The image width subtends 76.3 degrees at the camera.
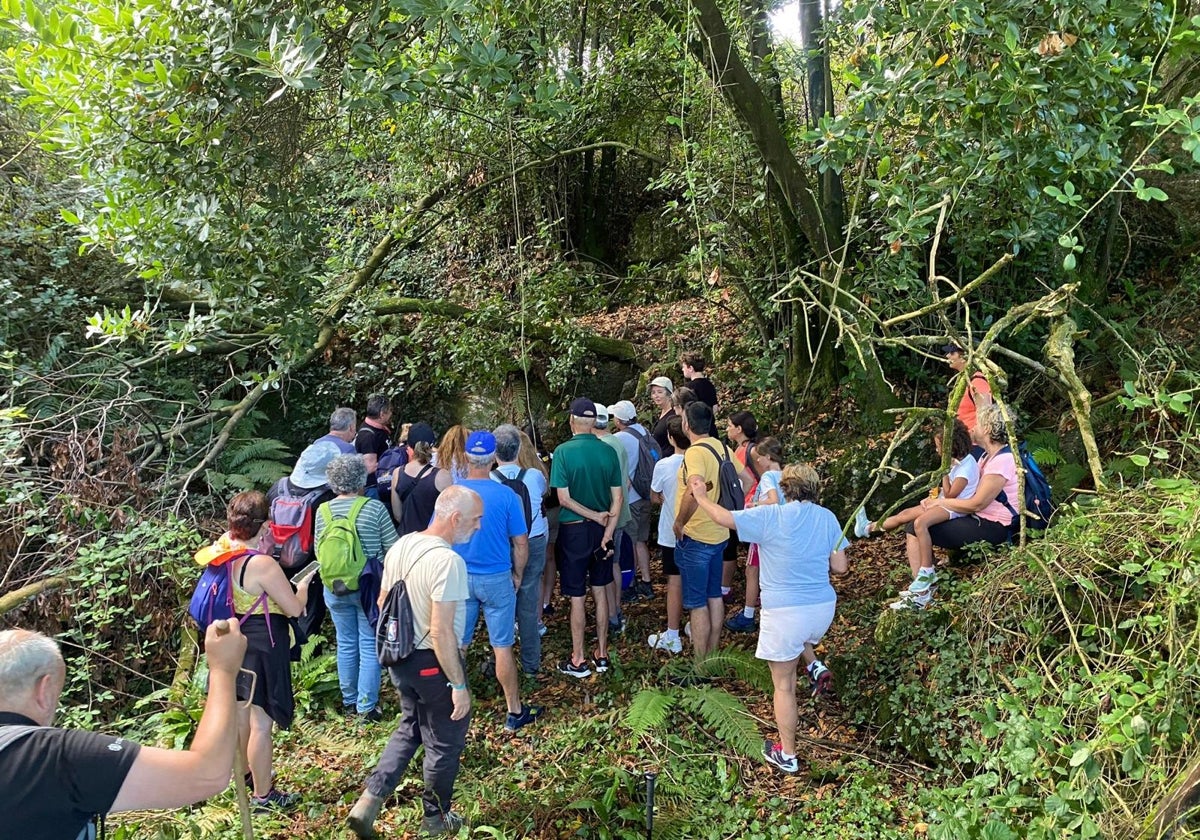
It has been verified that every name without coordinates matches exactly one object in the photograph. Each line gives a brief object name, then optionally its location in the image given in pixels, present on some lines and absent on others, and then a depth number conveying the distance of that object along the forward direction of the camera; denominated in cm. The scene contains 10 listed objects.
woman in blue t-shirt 466
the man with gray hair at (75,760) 225
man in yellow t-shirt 559
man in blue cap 517
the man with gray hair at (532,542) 566
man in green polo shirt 594
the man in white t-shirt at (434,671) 404
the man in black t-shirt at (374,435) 634
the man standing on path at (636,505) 690
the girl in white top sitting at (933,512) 557
